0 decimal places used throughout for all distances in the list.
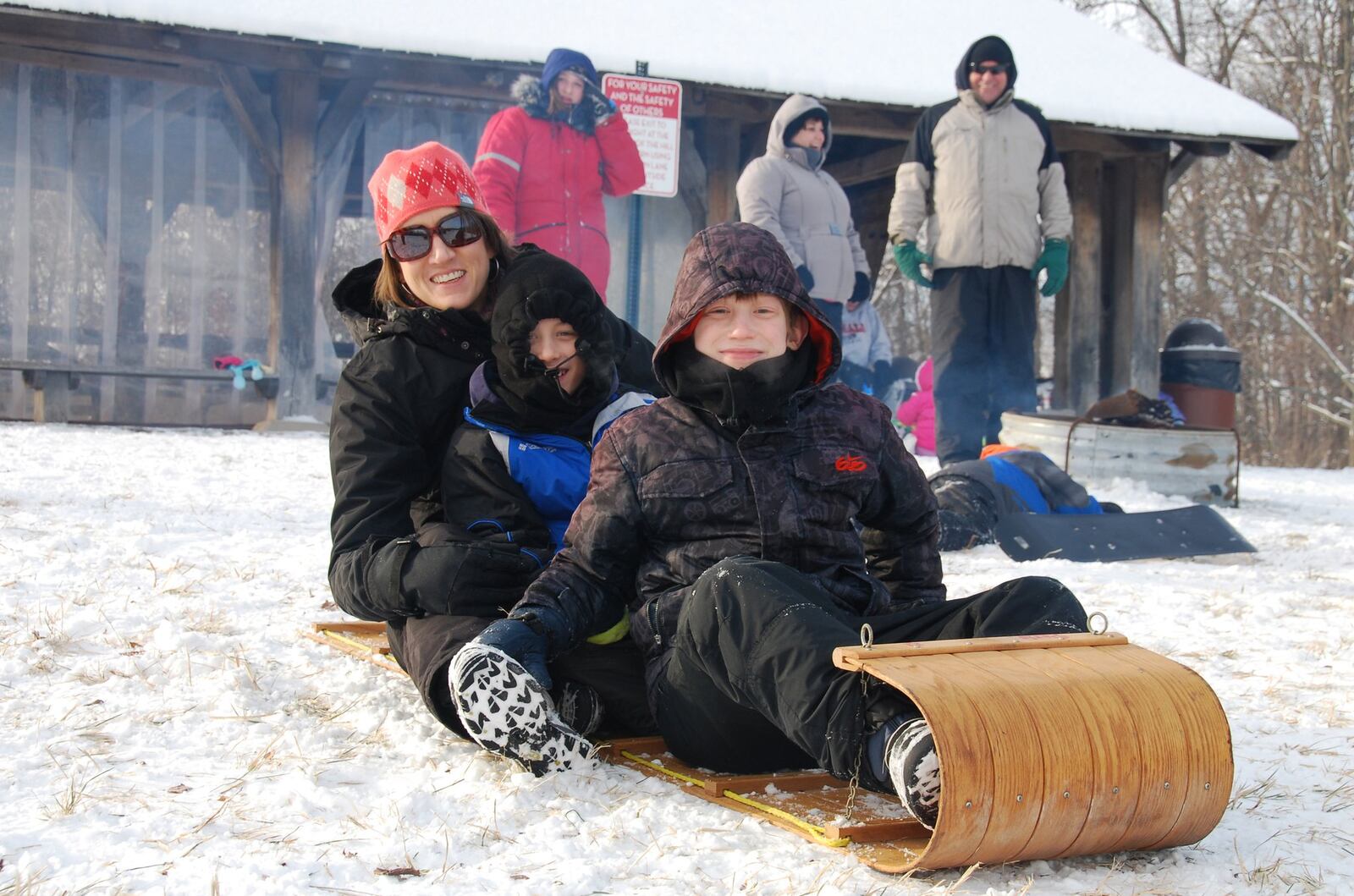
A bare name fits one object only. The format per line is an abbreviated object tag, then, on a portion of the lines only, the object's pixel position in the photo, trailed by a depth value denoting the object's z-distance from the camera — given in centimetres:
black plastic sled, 478
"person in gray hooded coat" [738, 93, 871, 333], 690
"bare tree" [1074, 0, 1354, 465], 1719
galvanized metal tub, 646
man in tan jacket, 645
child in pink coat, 978
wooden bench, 908
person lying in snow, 492
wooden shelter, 913
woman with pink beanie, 249
